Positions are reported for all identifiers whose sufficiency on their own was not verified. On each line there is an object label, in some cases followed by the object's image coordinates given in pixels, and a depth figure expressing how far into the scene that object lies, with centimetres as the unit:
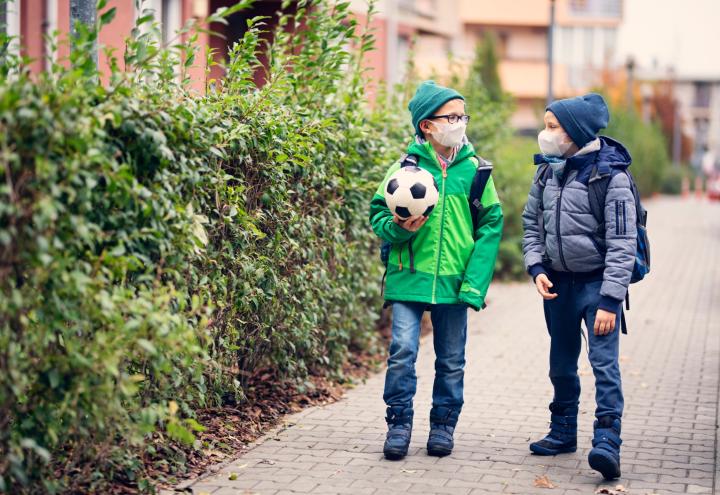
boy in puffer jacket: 1098
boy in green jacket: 1166
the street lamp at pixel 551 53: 3062
